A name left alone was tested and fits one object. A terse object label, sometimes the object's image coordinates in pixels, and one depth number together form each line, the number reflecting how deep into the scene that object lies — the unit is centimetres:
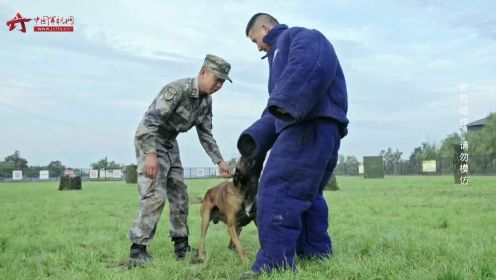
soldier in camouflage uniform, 573
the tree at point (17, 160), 10244
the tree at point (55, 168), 9156
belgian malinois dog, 540
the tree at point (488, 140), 7600
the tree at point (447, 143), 8344
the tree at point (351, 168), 8261
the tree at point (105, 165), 10514
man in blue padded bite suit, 409
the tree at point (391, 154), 10475
